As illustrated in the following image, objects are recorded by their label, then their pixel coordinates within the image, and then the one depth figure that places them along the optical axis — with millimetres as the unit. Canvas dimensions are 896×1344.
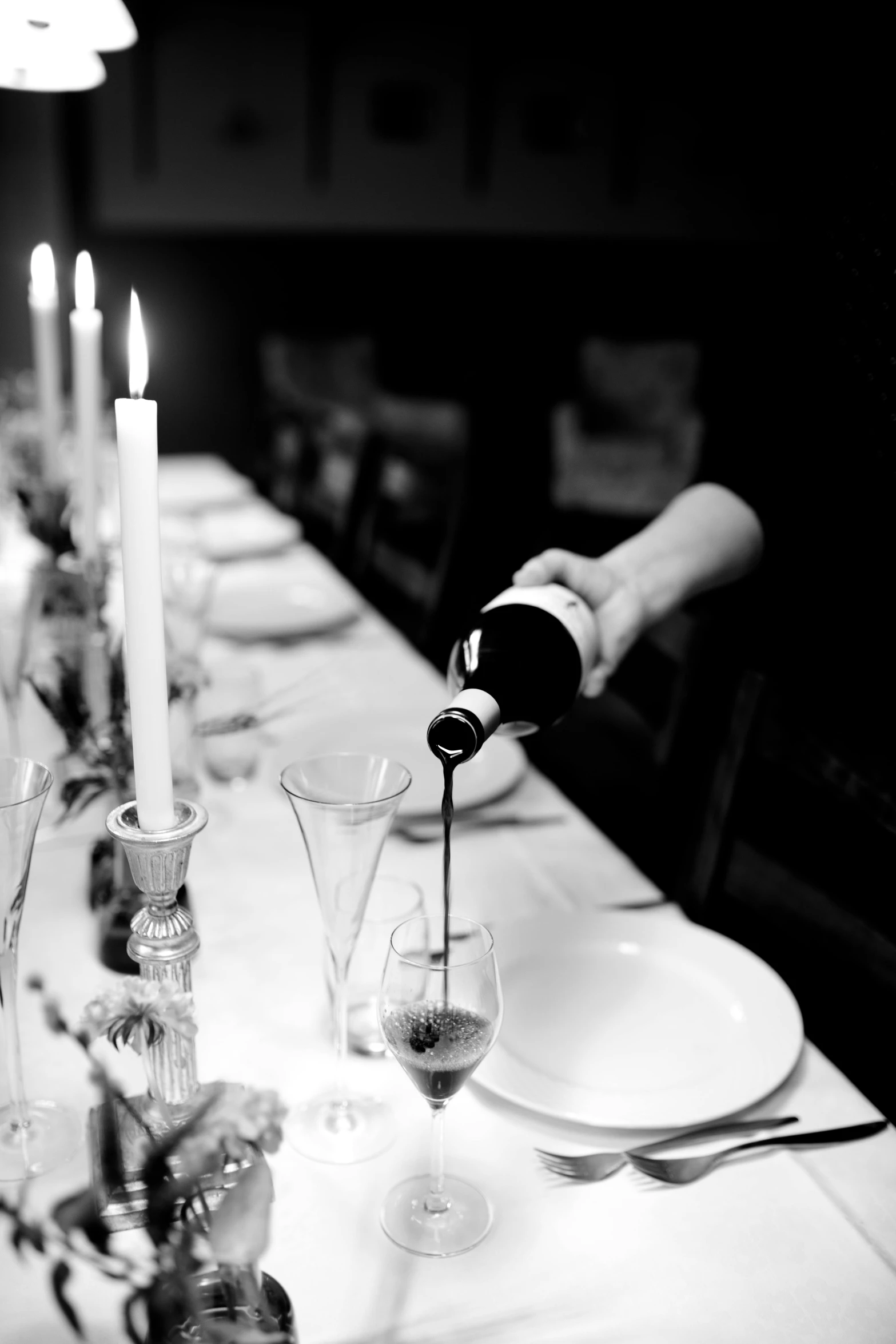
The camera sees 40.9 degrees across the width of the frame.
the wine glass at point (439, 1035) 698
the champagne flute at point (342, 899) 792
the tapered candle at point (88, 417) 1422
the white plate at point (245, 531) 2432
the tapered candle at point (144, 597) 615
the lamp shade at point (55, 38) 1203
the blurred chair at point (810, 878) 1148
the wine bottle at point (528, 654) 1039
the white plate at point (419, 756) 1292
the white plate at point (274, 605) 1877
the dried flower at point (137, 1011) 582
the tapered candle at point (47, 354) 1537
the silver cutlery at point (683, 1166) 771
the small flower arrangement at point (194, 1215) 498
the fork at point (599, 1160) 775
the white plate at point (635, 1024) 832
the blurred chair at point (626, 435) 5184
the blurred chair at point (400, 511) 2408
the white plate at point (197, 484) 2920
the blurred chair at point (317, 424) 3291
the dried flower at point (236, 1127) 507
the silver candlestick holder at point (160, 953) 687
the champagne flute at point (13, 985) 712
